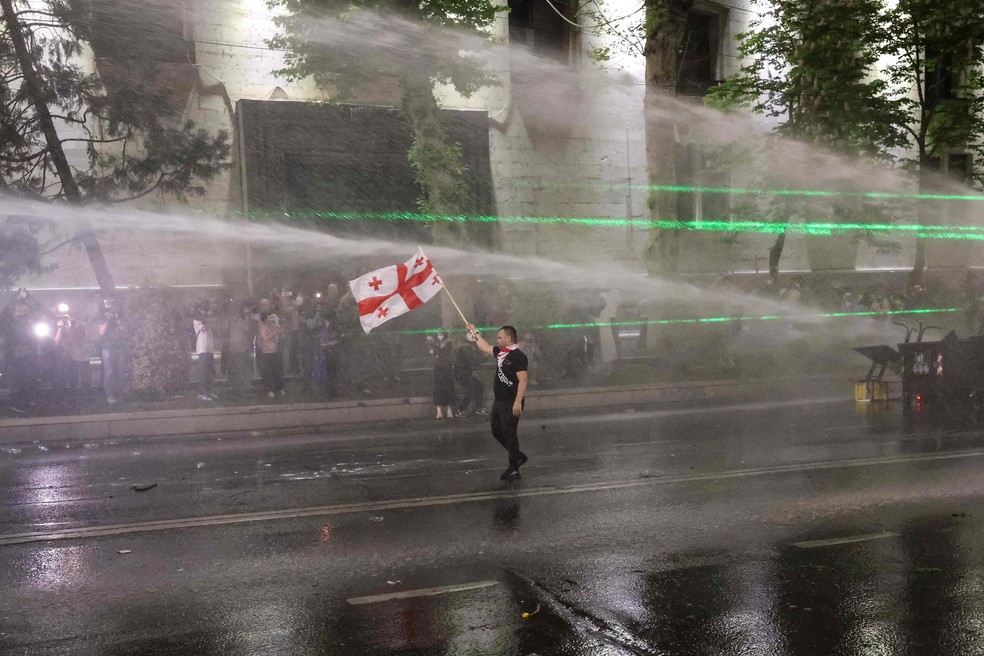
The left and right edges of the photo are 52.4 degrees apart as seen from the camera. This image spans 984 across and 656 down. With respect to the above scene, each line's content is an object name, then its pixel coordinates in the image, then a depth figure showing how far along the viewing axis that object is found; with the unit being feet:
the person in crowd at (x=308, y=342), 52.70
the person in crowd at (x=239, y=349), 52.60
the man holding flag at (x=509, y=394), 31.96
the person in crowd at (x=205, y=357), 50.80
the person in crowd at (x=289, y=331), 56.13
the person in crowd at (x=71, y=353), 48.52
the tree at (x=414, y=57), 59.98
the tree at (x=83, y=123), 52.85
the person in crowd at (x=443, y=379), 50.78
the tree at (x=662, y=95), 62.44
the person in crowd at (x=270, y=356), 51.72
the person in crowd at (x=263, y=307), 53.67
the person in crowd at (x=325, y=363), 52.39
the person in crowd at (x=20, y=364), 46.85
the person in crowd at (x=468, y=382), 52.31
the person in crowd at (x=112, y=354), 49.11
